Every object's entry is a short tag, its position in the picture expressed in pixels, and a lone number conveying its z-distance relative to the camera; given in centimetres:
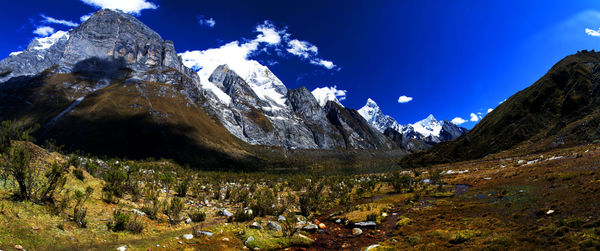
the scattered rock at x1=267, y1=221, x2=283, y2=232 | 1514
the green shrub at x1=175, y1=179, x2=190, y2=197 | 2402
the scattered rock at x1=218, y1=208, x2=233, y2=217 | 1846
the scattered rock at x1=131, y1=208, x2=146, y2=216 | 1511
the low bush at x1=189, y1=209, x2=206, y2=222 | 1622
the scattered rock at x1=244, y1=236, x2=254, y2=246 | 1262
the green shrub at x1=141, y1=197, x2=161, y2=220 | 1534
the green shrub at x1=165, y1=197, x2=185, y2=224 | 1550
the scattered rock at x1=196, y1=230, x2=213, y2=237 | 1297
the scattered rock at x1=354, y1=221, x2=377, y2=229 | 1611
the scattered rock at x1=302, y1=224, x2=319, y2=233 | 1603
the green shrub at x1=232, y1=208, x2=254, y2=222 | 1666
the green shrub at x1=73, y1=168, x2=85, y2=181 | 1780
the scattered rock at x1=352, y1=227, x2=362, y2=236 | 1512
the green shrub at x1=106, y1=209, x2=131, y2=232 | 1220
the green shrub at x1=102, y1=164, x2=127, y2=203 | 1666
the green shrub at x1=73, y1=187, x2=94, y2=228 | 1176
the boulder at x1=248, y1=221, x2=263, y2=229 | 1490
